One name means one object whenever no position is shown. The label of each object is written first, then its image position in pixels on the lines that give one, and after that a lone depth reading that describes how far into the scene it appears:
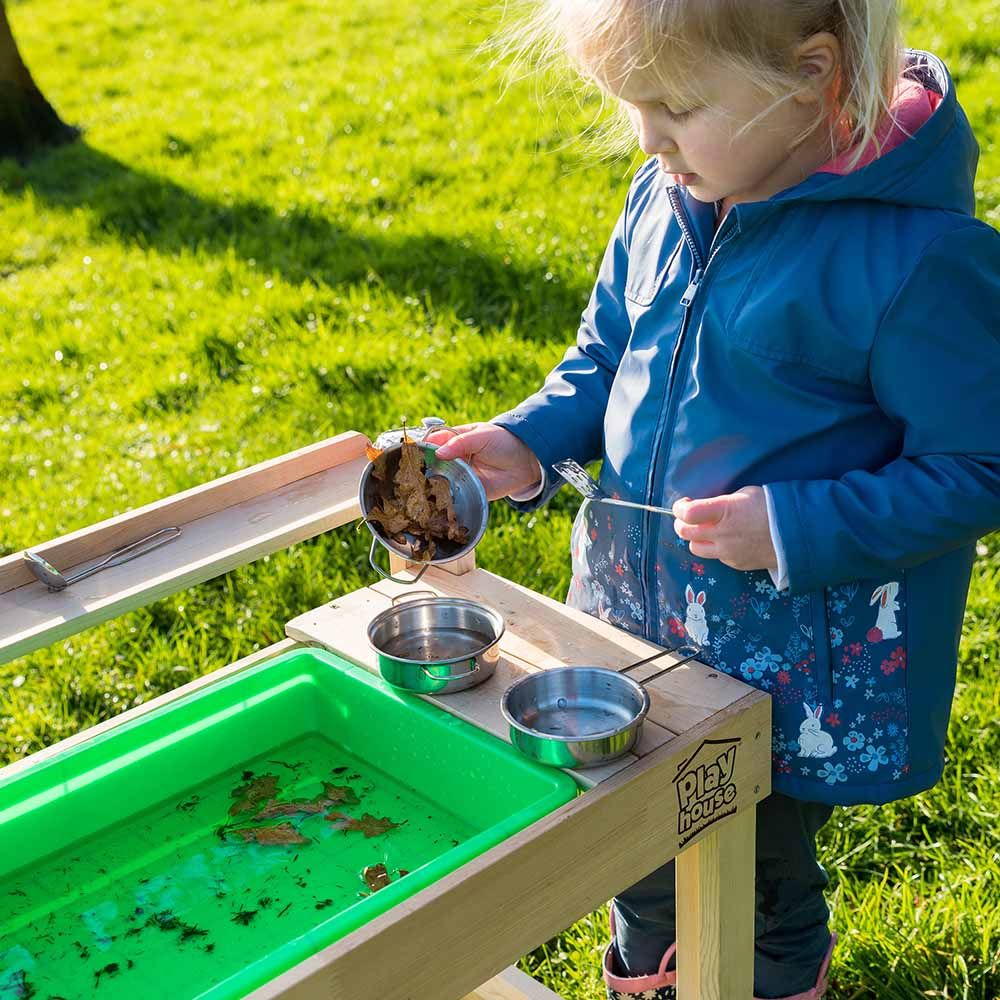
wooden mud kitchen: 1.29
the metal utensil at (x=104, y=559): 1.69
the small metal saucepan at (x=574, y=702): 1.46
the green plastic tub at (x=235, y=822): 1.39
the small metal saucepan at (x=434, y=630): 1.61
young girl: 1.33
